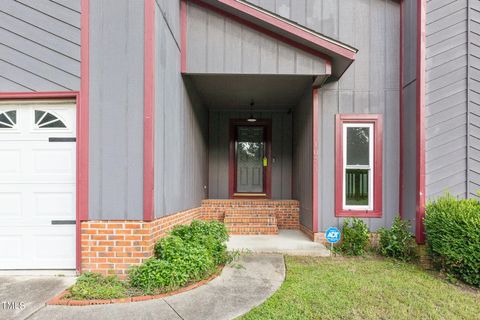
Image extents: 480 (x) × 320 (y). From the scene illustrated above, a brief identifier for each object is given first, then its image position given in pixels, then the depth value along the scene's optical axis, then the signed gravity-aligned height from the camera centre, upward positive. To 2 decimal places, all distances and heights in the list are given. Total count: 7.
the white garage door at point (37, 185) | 3.87 -0.34
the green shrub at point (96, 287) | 3.12 -1.46
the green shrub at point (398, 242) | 4.79 -1.40
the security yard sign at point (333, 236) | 4.97 -1.33
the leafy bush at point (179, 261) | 3.35 -1.29
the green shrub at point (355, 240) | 5.04 -1.43
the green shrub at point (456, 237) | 3.75 -1.08
